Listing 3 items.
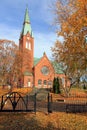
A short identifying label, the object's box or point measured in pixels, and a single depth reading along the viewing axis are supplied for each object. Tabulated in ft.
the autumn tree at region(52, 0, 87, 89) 19.68
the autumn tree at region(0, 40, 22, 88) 70.77
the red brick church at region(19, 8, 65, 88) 96.30
